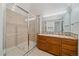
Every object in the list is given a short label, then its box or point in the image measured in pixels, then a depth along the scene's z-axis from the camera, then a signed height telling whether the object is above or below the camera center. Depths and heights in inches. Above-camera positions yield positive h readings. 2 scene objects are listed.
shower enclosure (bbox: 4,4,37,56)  66.6 -3.7
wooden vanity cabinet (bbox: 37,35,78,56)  77.5 -13.8
